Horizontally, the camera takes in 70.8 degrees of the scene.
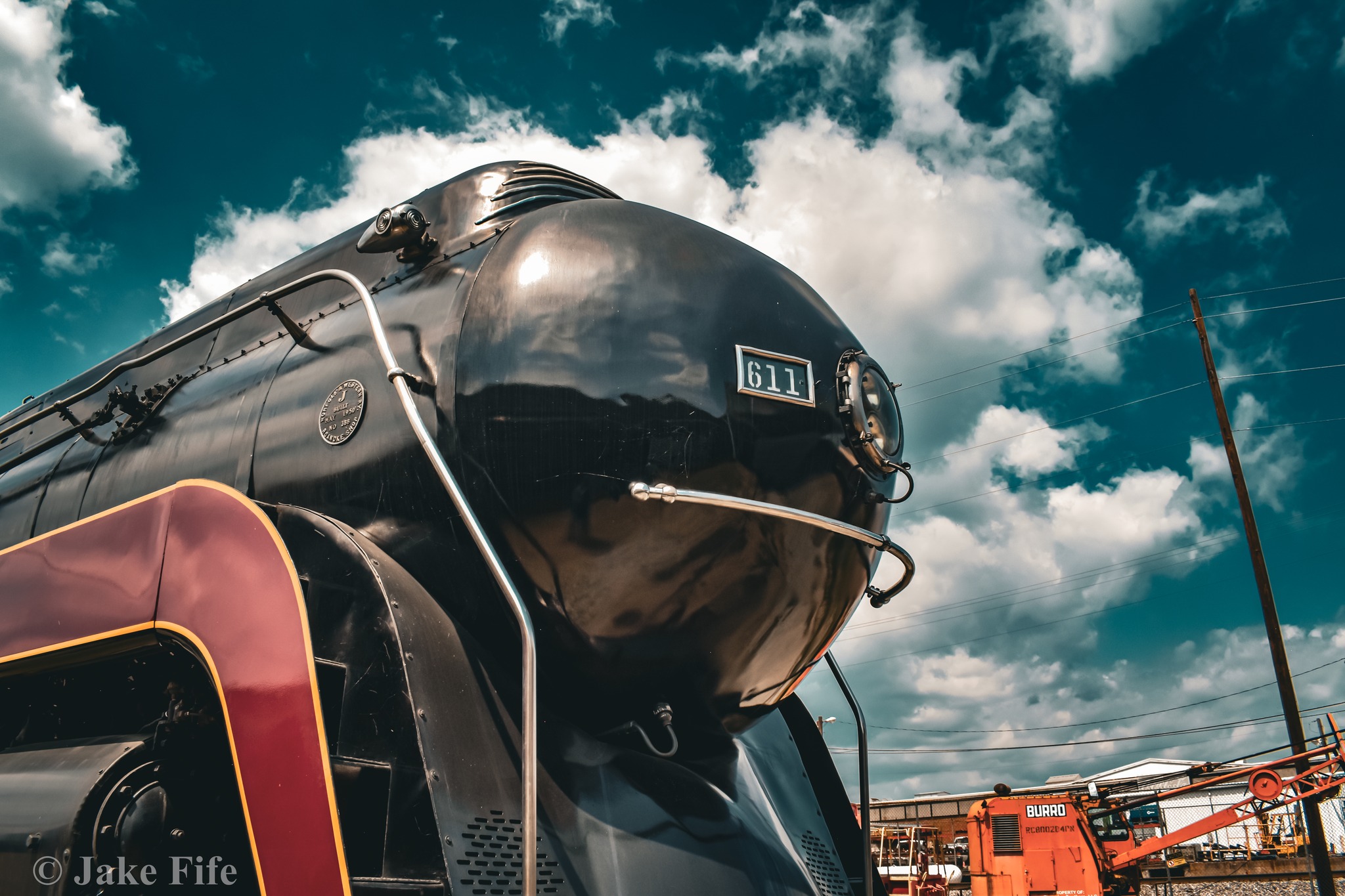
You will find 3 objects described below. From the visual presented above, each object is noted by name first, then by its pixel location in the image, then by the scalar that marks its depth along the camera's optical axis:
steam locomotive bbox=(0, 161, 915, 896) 2.50
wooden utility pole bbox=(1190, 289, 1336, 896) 12.12
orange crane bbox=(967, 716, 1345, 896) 12.69
